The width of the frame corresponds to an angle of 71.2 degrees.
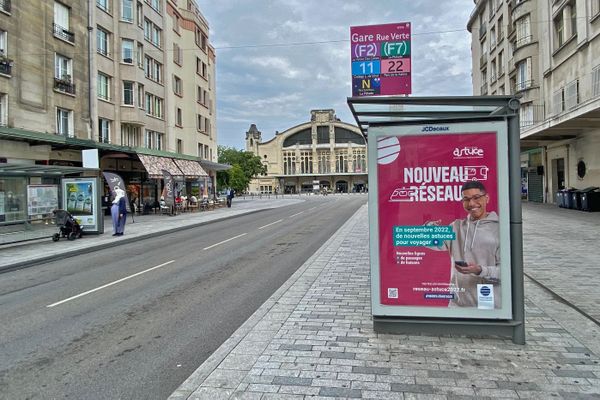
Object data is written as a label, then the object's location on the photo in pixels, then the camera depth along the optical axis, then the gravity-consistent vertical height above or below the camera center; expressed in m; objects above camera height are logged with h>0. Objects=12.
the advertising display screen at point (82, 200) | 15.66 +0.00
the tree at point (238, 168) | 63.62 +5.54
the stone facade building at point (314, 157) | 109.69 +10.57
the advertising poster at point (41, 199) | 14.41 +0.05
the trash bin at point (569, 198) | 22.75 -0.23
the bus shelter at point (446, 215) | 4.20 -0.20
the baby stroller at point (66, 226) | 14.77 -0.94
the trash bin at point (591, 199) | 20.81 -0.27
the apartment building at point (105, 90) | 19.22 +6.82
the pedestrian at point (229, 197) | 38.34 +0.10
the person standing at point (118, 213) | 15.55 -0.50
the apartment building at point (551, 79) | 21.03 +7.22
